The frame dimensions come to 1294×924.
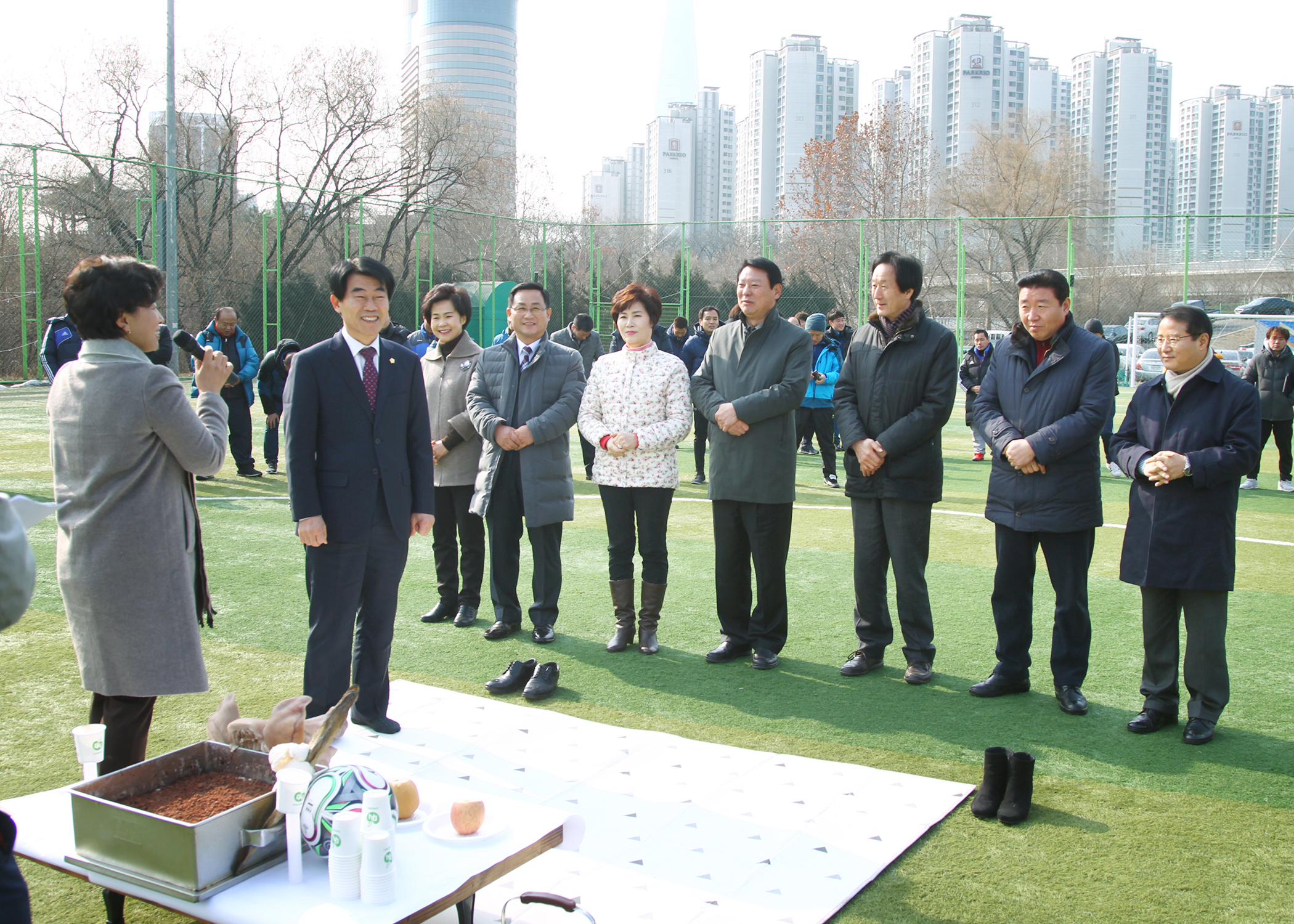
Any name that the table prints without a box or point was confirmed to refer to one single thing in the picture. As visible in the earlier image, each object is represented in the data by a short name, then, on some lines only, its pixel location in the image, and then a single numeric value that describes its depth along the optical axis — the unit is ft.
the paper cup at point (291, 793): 7.49
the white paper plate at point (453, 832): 7.86
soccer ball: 7.39
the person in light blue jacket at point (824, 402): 35.27
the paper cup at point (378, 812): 7.14
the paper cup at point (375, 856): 6.93
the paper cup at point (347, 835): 7.02
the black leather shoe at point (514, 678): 14.79
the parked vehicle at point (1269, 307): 84.48
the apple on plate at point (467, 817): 7.95
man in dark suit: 12.25
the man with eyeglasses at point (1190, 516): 12.62
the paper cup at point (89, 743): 8.59
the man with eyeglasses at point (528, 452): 16.71
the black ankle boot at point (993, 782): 10.70
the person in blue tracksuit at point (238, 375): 33.24
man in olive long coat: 15.70
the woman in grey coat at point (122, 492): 9.30
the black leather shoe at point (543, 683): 14.52
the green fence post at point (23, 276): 57.26
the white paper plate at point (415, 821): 8.14
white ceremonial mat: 9.12
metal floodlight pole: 57.67
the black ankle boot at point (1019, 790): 10.52
